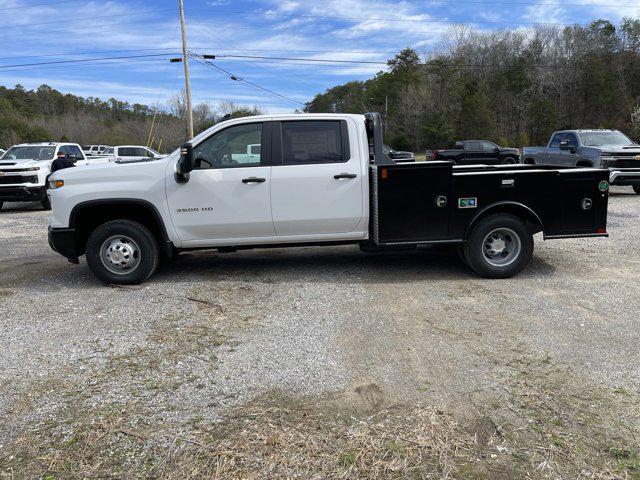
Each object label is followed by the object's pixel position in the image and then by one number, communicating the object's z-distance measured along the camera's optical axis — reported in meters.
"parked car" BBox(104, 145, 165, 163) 28.42
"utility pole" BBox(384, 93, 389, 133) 82.92
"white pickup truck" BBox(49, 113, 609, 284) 6.35
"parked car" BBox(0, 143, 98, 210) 14.93
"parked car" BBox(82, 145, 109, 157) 43.91
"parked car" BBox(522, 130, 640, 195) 15.19
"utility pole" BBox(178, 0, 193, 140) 33.78
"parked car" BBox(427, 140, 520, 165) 28.43
